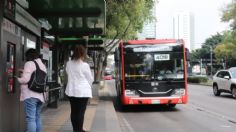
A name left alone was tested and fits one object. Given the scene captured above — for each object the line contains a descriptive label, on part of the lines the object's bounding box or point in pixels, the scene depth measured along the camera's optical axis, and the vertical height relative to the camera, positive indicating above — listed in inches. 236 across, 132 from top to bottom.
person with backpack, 281.0 -10.0
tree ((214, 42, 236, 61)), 3553.6 +168.4
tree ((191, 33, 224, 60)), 4623.5 +317.1
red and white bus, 650.8 +4.2
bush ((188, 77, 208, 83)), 2101.6 -25.8
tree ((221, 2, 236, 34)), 2165.4 +294.5
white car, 956.4 -16.4
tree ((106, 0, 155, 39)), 779.4 +129.2
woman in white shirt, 323.0 -5.8
